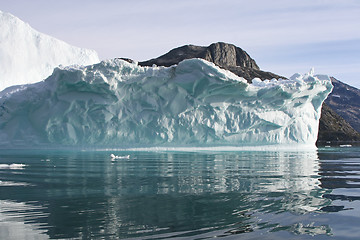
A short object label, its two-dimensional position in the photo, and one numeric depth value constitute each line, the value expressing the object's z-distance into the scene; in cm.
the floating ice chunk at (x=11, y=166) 1356
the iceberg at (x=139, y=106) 2195
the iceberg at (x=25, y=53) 2919
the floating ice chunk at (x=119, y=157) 1824
